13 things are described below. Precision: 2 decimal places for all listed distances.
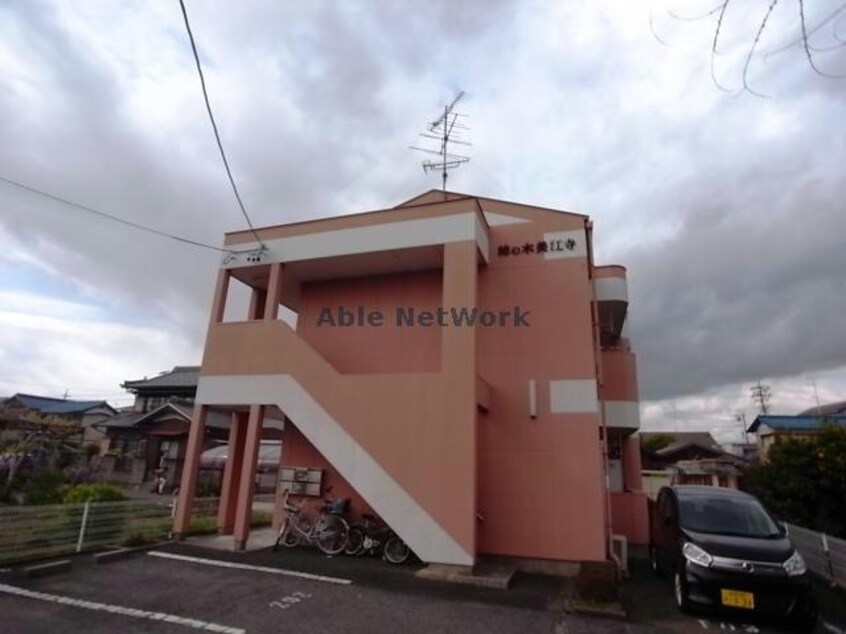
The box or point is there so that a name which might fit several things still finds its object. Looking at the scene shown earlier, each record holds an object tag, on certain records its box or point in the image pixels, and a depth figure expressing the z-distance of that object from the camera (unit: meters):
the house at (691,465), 17.78
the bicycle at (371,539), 7.65
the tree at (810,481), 8.81
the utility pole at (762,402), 42.75
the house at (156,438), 20.08
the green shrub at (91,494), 8.16
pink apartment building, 7.05
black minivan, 4.99
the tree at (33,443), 10.41
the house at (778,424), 25.63
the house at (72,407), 29.84
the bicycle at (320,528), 8.05
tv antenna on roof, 10.30
